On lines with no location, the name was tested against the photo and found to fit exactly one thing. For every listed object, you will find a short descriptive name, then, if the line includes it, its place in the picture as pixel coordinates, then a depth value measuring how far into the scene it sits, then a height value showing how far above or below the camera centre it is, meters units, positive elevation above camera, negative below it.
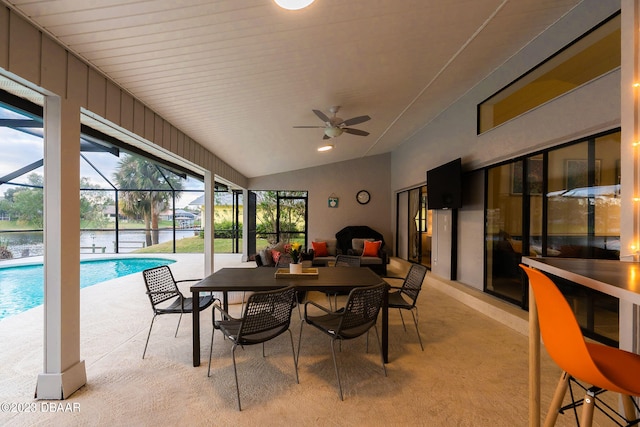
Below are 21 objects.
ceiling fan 3.67 +1.26
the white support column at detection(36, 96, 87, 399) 1.98 -0.28
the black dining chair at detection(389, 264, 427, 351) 2.85 -0.82
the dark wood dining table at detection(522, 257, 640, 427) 0.88 -0.24
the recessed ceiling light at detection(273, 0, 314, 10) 1.45 +1.14
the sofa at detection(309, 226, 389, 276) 6.28 -0.93
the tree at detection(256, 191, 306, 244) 8.56 -0.04
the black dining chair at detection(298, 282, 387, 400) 2.11 -0.85
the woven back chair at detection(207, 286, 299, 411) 1.99 -0.83
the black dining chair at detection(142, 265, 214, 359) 2.63 -0.81
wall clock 8.32 +0.49
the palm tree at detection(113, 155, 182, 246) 9.70 +0.82
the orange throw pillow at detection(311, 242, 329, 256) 7.18 -0.97
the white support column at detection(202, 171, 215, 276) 4.86 -0.34
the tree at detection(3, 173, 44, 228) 7.02 +0.25
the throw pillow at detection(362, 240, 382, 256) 6.76 -0.89
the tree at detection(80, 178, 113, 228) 9.30 +0.32
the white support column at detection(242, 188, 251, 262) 8.37 -0.57
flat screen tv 4.48 +0.48
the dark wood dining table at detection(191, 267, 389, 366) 2.45 -0.68
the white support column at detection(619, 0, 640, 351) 1.69 +0.38
